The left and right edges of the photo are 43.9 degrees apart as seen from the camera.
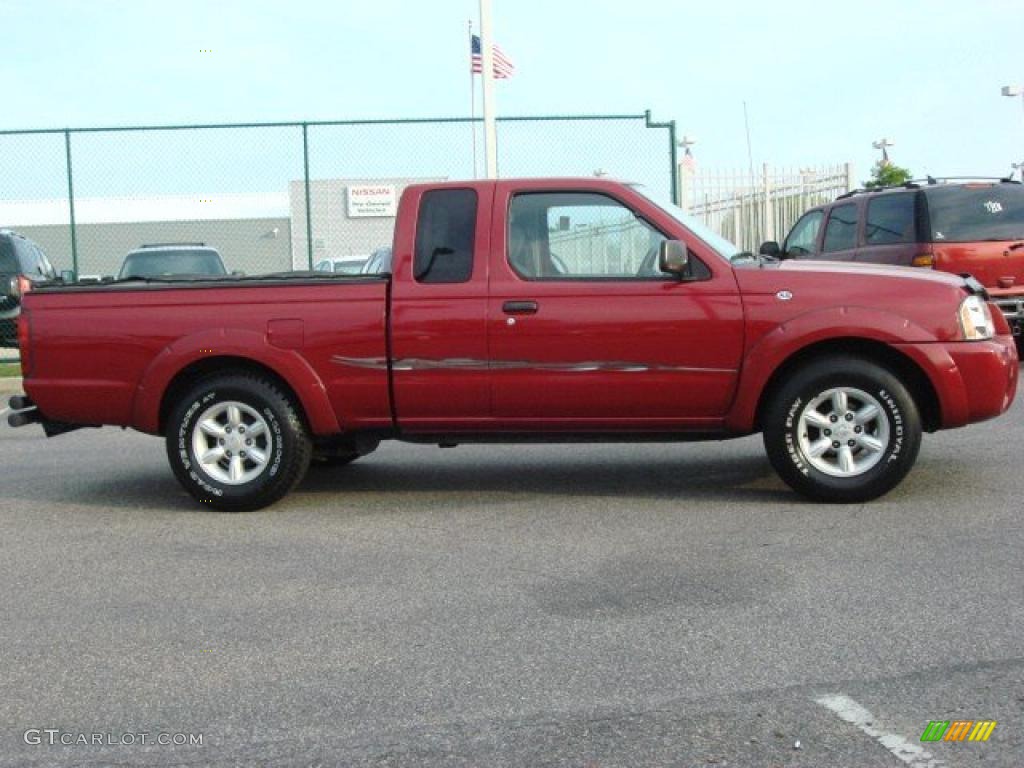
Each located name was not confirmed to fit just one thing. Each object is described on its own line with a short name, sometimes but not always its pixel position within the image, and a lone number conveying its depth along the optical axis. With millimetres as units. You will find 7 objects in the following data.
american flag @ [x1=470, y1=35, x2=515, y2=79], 20250
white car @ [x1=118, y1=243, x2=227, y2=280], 17484
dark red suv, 12711
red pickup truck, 6750
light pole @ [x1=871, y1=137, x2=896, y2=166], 40625
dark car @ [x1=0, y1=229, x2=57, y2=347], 15750
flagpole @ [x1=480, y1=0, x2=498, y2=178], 16250
